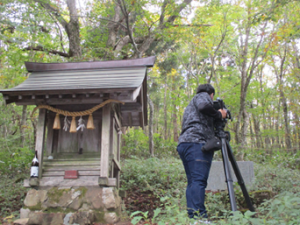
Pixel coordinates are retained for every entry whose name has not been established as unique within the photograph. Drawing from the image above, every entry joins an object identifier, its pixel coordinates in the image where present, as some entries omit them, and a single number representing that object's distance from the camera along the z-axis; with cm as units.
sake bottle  482
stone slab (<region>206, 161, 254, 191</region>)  573
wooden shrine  477
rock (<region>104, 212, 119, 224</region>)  440
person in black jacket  314
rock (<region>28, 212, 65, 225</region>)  435
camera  358
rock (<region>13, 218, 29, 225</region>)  436
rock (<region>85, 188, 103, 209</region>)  457
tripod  298
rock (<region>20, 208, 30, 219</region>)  458
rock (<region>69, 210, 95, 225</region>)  425
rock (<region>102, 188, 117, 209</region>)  455
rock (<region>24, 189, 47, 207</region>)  464
